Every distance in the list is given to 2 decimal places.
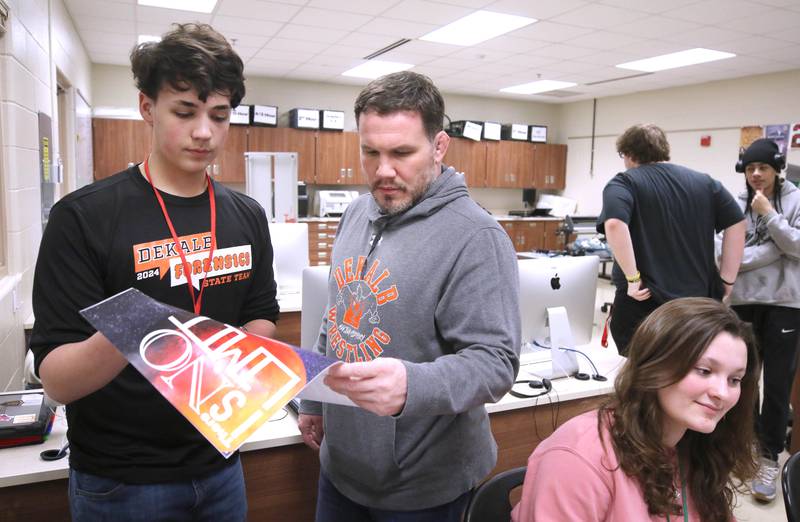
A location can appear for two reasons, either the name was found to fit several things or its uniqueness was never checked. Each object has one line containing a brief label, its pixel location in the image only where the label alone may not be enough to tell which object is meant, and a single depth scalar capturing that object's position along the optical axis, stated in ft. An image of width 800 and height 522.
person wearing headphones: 8.81
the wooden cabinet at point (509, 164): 30.14
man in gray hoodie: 3.47
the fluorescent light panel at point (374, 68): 22.77
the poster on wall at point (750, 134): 22.52
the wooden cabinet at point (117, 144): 22.80
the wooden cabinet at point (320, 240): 24.81
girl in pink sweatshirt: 3.63
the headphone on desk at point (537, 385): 6.53
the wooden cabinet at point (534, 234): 29.53
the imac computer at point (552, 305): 7.02
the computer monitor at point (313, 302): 5.93
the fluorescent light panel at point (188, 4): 15.23
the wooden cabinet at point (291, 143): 24.97
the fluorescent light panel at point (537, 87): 26.14
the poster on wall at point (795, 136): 20.98
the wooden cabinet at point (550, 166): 31.53
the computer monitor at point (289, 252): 10.73
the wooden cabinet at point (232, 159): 24.59
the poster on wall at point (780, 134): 21.49
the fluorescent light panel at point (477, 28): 15.97
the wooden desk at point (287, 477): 4.54
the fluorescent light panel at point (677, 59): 19.32
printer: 26.13
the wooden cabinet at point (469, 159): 29.12
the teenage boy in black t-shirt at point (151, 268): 2.97
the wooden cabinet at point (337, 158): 26.35
